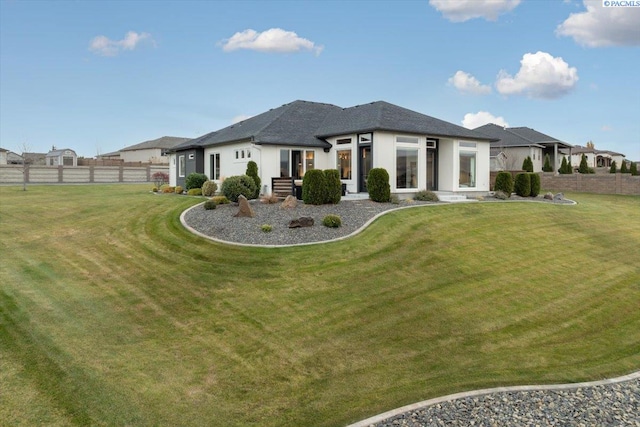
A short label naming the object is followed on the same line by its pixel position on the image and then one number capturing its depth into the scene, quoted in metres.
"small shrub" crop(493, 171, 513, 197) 25.00
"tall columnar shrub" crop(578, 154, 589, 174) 41.03
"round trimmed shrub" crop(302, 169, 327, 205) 17.45
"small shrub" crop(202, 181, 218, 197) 23.69
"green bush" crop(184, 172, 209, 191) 26.25
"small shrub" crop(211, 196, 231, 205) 18.03
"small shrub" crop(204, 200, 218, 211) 17.17
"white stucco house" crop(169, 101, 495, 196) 21.98
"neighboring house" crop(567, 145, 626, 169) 70.66
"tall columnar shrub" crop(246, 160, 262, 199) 21.88
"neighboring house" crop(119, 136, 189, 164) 66.38
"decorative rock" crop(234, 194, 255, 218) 15.64
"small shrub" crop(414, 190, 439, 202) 21.45
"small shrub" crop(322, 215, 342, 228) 14.19
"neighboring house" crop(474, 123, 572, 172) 43.02
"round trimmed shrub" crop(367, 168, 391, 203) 19.41
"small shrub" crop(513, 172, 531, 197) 25.38
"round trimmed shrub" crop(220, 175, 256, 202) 18.06
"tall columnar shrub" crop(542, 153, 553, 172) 40.87
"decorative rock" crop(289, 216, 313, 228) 14.10
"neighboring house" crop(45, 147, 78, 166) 64.88
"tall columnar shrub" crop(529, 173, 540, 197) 25.61
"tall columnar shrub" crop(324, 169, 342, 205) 17.64
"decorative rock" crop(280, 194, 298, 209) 17.05
